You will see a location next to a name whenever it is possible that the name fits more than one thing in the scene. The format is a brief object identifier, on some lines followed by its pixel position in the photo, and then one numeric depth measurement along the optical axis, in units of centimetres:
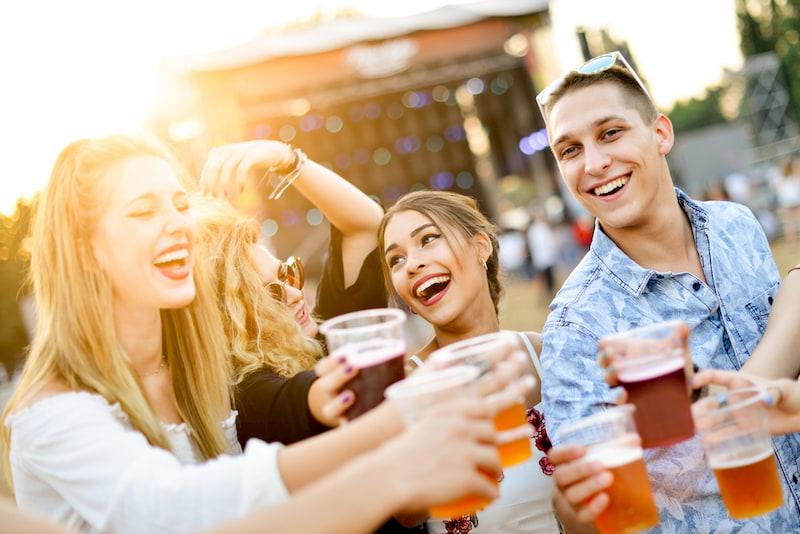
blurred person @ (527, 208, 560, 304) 1326
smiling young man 196
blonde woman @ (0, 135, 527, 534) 138
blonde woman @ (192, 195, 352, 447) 197
